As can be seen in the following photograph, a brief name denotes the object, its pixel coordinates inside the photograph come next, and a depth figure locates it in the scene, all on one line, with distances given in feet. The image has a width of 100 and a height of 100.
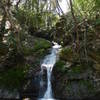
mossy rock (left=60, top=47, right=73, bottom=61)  25.03
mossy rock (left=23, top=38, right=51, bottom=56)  27.01
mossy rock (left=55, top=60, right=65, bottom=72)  23.96
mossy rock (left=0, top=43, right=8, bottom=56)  26.39
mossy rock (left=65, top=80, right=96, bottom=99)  22.79
